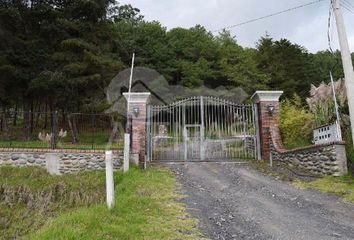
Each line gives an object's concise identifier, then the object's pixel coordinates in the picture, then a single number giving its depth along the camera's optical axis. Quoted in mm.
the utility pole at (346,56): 7738
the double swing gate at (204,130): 13430
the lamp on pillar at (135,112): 12652
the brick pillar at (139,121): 12562
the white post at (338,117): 9477
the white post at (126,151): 11180
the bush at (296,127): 12022
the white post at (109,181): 6438
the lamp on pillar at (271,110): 12945
